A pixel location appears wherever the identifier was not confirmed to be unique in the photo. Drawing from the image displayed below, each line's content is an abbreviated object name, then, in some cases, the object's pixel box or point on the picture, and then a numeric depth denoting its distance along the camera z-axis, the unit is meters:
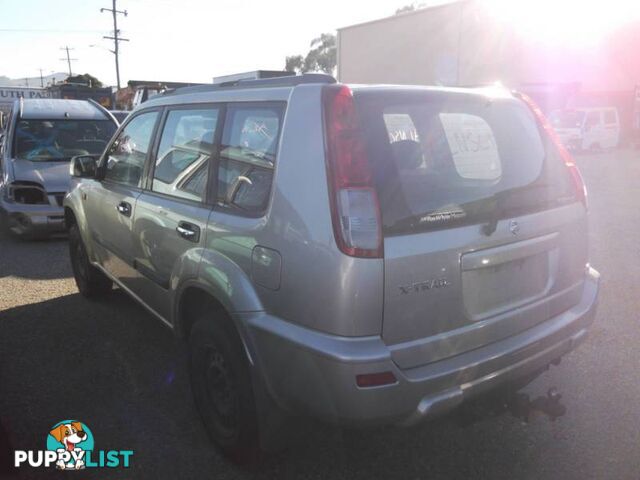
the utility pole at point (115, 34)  47.57
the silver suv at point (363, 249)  1.97
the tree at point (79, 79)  36.74
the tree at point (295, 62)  48.75
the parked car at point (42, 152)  7.01
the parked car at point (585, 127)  21.39
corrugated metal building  23.72
